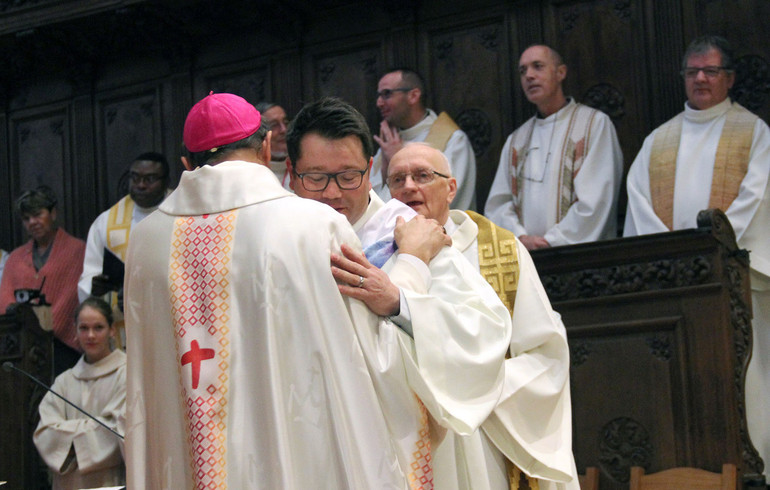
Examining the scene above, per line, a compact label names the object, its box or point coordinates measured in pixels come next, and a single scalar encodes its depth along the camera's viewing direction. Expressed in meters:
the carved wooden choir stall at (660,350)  5.71
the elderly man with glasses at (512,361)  3.90
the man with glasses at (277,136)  7.32
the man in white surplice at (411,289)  3.12
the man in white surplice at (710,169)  6.76
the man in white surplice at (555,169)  7.38
